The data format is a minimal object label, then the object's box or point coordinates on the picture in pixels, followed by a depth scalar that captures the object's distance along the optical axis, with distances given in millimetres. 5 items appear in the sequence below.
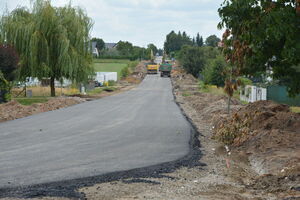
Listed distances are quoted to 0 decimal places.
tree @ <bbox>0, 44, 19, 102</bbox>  29406
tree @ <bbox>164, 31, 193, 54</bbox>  197000
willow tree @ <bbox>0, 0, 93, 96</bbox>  36625
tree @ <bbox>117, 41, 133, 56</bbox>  175138
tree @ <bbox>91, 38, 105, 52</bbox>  191000
